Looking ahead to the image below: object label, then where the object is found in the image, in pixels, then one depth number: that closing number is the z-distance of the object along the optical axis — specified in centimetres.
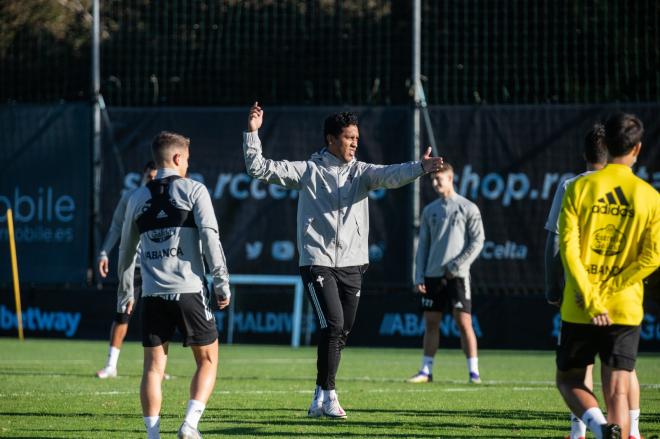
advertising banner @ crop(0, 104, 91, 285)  4022
